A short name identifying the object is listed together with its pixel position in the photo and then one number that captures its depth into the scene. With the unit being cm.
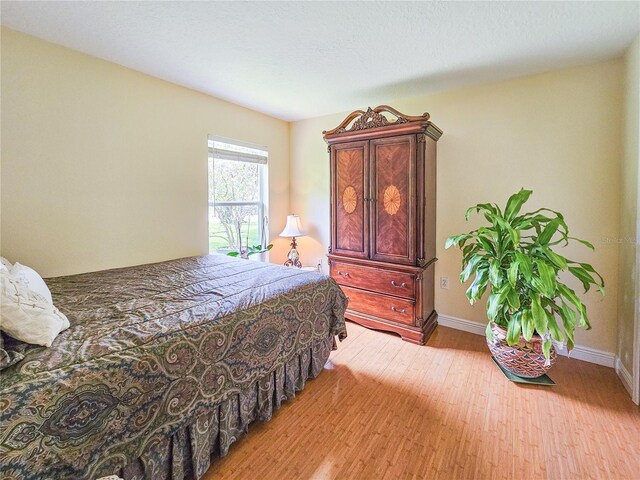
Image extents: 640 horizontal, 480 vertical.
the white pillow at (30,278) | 137
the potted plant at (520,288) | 189
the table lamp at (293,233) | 375
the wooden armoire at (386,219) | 268
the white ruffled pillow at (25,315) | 105
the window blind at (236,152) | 321
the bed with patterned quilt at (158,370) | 92
